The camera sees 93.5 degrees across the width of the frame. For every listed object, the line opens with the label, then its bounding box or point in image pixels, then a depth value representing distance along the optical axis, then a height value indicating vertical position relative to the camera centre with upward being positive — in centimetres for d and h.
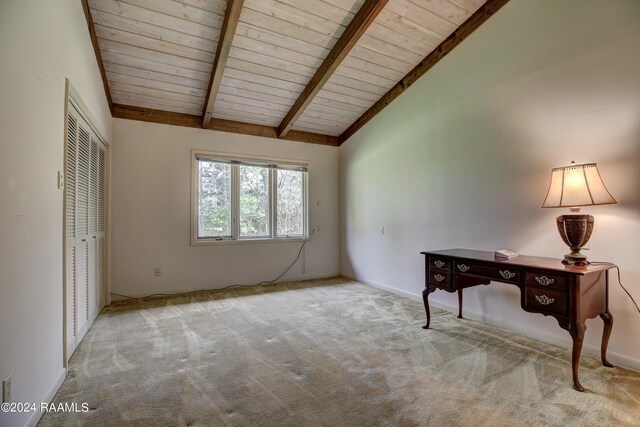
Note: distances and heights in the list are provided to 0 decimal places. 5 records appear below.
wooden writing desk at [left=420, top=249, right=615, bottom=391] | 186 -50
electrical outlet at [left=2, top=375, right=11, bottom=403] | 128 -76
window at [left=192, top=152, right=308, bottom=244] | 434 +23
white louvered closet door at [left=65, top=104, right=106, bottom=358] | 230 -12
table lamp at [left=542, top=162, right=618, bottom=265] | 202 +9
